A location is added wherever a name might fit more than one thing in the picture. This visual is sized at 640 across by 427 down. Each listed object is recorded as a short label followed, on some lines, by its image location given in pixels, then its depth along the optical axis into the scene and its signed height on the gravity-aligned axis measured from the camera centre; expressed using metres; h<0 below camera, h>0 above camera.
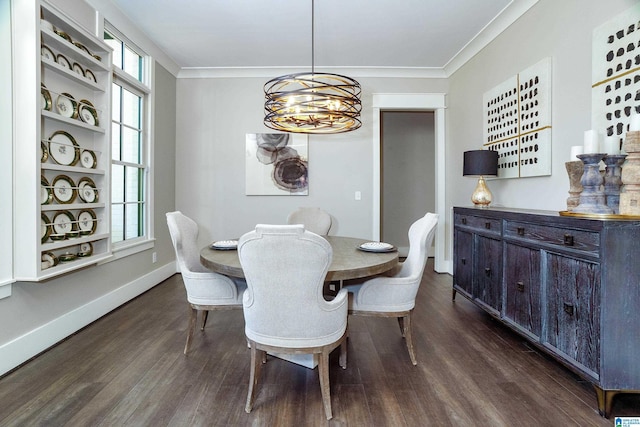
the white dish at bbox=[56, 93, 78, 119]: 2.45 +0.73
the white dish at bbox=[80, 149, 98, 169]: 2.70 +0.37
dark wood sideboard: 1.66 -0.45
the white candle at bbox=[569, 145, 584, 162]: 2.12 +0.36
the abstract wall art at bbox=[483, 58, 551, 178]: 2.73 +0.77
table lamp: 3.15 +0.37
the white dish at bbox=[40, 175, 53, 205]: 2.29 +0.09
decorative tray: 1.72 -0.03
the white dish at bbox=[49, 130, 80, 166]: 2.42 +0.42
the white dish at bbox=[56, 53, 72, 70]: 2.46 +1.04
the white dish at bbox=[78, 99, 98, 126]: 2.66 +0.73
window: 3.34 +0.66
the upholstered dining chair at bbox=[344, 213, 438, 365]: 2.15 -0.55
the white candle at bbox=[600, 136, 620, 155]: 2.01 +0.37
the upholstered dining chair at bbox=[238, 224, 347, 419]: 1.50 -0.43
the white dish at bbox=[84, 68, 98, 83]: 2.74 +1.04
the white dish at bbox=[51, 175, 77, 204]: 2.44 +0.12
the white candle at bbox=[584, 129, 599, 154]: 1.97 +0.39
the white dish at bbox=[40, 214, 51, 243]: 2.28 -0.15
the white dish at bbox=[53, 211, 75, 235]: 2.44 -0.11
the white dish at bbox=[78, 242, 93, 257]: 2.73 -0.34
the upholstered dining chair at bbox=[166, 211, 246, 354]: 2.26 -0.53
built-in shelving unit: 2.16 +0.38
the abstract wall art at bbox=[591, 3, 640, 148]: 1.98 +0.82
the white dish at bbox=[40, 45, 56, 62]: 2.27 +1.02
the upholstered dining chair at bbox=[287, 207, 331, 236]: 3.62 -0.12
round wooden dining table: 1.86 -0.32
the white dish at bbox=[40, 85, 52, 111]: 2.28 +0.71
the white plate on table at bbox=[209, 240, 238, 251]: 2.45 -0.27
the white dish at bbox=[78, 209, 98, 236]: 2.69 -0.12
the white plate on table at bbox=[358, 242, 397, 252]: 2.38 -0.27
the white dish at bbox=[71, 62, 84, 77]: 2.63 +1.05
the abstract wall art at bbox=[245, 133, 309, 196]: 4.54 +0.57
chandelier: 2.38 +0.71
